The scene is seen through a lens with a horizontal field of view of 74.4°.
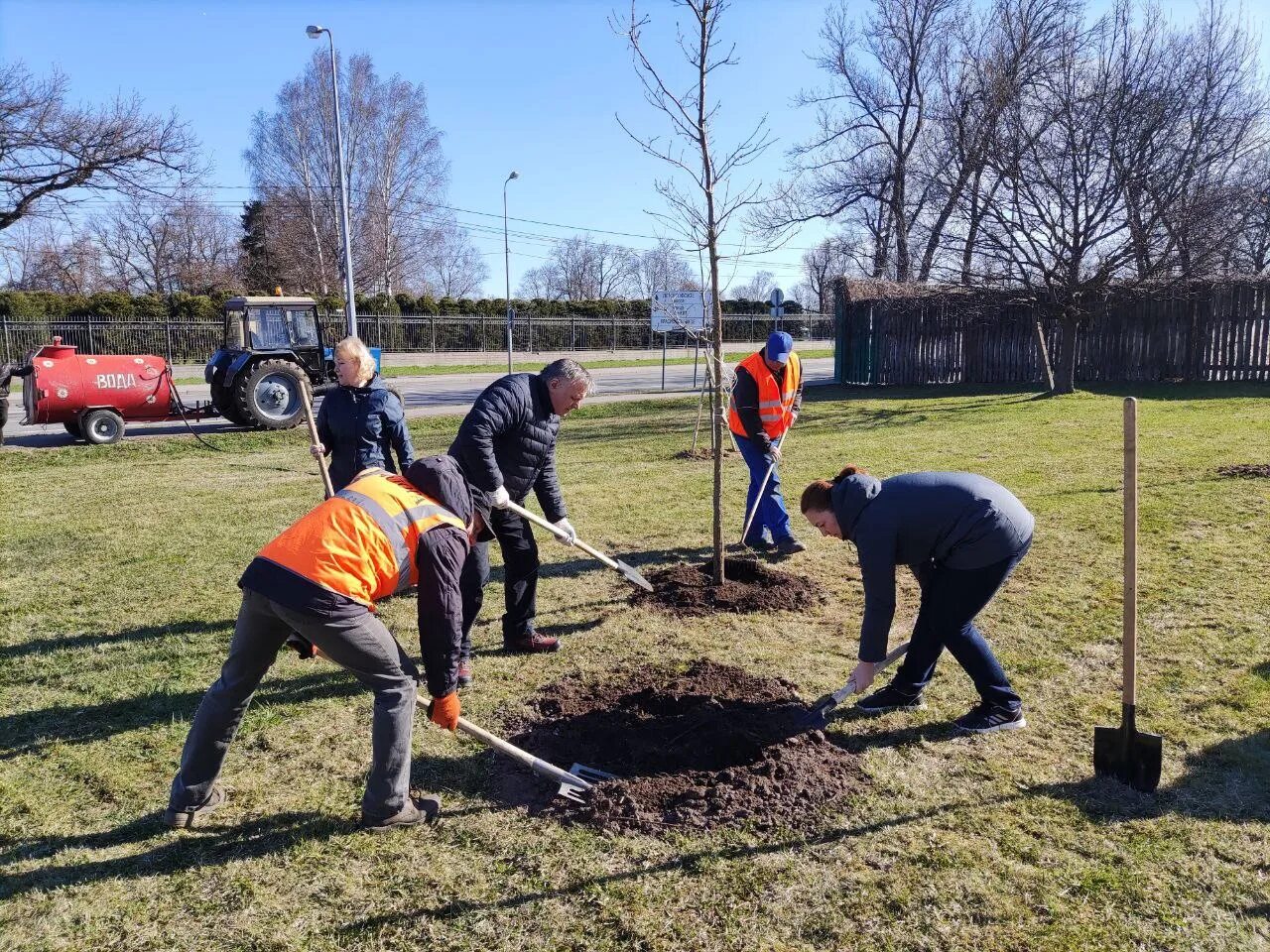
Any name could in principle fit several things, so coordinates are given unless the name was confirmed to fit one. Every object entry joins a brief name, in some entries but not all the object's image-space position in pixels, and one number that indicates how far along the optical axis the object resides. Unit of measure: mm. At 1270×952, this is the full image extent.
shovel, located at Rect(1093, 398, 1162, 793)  3312
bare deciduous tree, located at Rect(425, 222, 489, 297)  57031
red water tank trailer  12844
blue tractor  14312
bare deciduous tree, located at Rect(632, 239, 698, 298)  56566
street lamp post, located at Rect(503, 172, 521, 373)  29912
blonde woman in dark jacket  5121
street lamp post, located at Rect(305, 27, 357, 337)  21812
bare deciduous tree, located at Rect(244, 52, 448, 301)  39344
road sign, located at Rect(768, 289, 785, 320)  16188
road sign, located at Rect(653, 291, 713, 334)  16250
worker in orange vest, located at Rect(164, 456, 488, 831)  2852
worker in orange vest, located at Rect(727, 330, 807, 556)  6750
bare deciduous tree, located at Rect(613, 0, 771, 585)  5297
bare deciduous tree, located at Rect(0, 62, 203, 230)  21656
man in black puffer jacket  4438
